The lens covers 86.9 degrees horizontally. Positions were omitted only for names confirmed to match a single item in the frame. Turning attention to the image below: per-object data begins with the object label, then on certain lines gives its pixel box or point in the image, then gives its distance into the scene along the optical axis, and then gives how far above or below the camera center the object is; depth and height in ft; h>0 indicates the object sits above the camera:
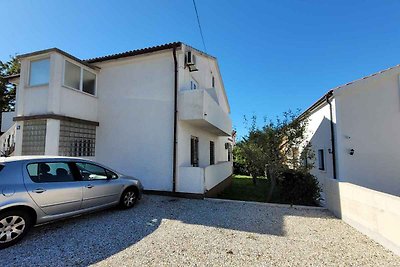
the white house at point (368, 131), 30.07 +2.94
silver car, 14.05 -3.05
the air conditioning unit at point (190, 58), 32.93 +14.55
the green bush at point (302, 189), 28.49 -5.18
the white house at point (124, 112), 29.60 +5.93
